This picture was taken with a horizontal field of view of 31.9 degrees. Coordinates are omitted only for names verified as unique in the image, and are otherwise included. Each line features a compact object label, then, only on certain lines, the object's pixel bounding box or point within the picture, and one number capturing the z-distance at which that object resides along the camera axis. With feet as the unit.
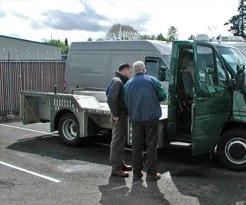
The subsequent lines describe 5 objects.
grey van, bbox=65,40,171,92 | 37.68
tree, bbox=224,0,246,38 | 107.22
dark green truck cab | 23.21
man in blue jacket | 21.31
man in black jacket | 22.39
